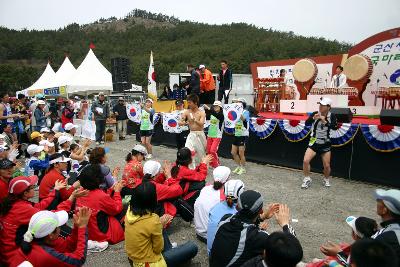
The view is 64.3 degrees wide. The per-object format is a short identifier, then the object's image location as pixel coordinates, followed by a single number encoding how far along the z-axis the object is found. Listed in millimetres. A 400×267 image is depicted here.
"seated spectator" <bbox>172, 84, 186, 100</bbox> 13531
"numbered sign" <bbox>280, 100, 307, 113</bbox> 9883
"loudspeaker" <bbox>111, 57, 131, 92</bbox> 20995
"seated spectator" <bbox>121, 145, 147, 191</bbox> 4762
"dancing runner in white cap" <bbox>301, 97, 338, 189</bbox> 6023
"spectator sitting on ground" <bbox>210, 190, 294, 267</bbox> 2584
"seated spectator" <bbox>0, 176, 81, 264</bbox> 2931
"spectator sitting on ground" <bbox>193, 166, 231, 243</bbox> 3801
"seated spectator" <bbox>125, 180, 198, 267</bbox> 2844
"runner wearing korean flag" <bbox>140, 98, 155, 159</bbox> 9469
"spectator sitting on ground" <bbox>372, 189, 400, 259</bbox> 2274
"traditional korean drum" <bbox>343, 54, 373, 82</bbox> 9156
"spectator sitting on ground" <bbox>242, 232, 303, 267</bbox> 1852
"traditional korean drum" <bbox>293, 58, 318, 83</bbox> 10305
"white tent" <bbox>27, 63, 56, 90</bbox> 23938
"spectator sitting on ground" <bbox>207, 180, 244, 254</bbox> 3162
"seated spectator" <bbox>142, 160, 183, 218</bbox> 4136
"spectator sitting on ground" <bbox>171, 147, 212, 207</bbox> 4477
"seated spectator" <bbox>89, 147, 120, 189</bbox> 4605
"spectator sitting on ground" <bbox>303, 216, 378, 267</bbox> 2406
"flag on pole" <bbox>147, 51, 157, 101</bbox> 15492
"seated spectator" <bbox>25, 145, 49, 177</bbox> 5922
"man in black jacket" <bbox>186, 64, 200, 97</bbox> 9633
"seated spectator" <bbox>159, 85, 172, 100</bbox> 14281
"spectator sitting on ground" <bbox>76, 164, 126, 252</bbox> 3861
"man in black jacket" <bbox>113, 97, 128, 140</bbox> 13141
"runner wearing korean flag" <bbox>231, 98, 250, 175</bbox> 7316
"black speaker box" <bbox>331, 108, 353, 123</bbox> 6654
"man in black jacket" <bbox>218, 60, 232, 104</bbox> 10352
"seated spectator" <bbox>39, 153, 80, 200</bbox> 4438
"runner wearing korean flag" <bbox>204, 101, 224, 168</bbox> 7398
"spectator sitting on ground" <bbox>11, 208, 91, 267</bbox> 2520
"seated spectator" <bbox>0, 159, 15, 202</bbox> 4043
